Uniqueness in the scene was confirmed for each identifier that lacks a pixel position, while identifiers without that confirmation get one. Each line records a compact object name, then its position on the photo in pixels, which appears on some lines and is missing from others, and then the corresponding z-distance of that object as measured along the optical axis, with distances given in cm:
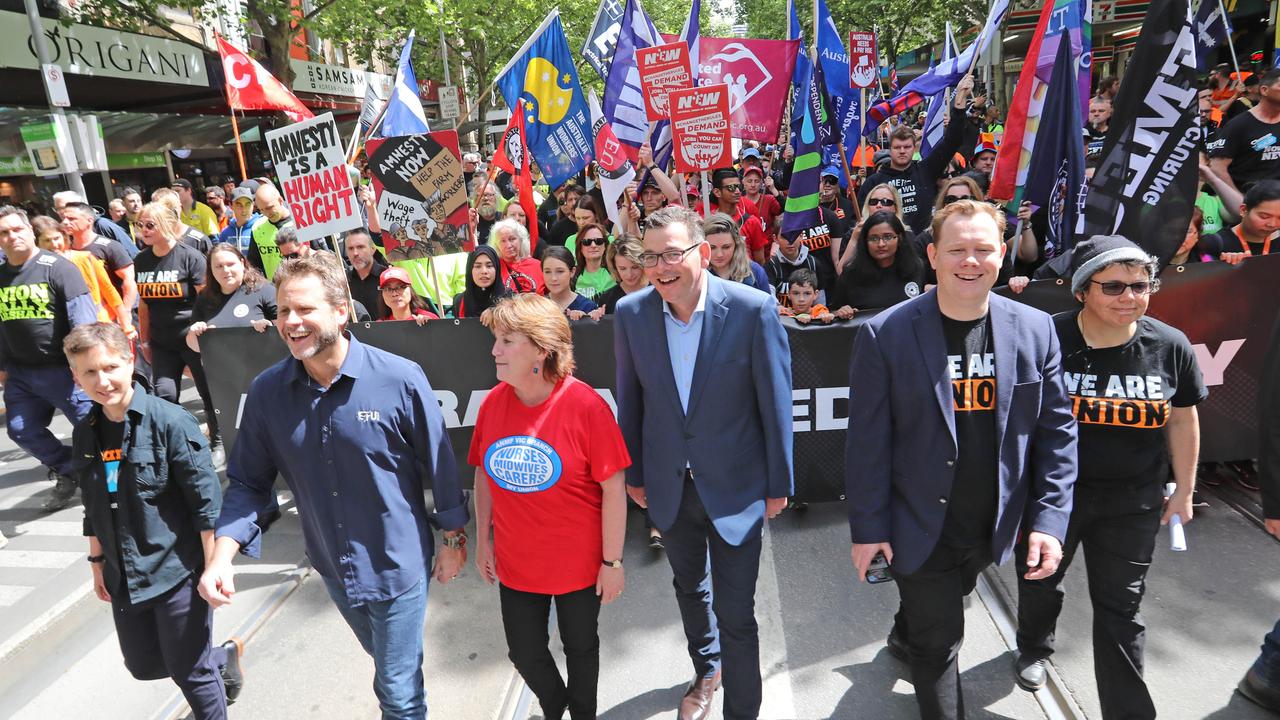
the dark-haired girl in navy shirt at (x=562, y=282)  502
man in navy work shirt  256
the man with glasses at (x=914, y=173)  719
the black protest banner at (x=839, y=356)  448
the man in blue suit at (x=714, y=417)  287
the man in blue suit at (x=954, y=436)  255
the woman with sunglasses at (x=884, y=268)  505
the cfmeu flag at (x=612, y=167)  643
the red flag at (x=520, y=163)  667
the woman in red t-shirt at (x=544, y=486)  266
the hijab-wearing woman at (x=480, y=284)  565
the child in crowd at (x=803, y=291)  540
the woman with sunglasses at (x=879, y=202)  570
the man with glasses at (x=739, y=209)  688
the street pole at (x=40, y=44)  1169
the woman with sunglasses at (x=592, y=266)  574
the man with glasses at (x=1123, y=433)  274
